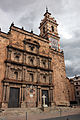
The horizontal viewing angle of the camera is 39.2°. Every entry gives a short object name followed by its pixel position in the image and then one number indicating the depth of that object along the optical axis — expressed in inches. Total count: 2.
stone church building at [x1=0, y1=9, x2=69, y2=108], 719.7
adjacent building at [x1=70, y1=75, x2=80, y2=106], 1651.8
